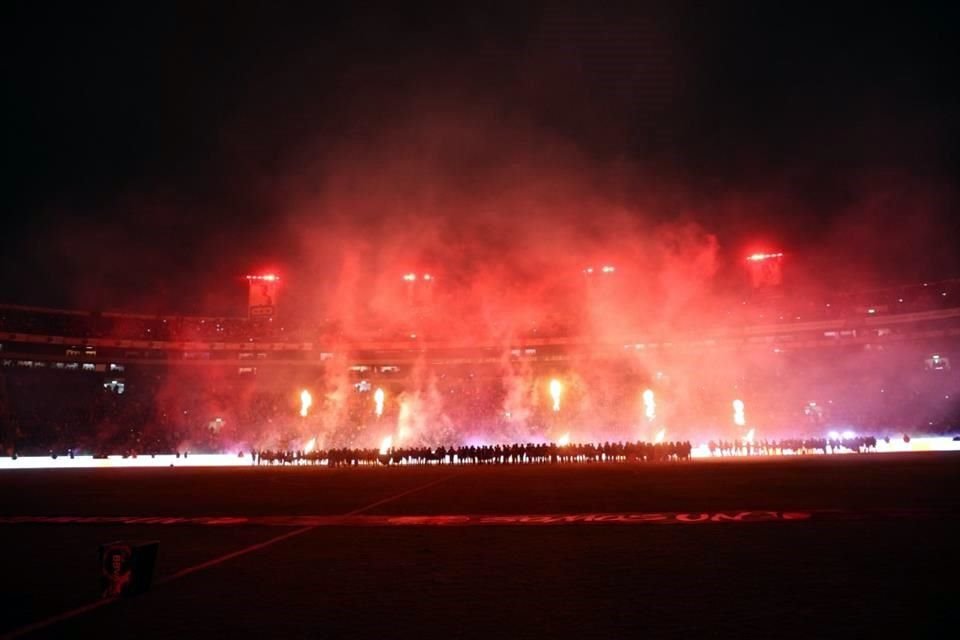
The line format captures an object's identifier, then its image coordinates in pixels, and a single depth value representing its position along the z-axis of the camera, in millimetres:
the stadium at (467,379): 54625
